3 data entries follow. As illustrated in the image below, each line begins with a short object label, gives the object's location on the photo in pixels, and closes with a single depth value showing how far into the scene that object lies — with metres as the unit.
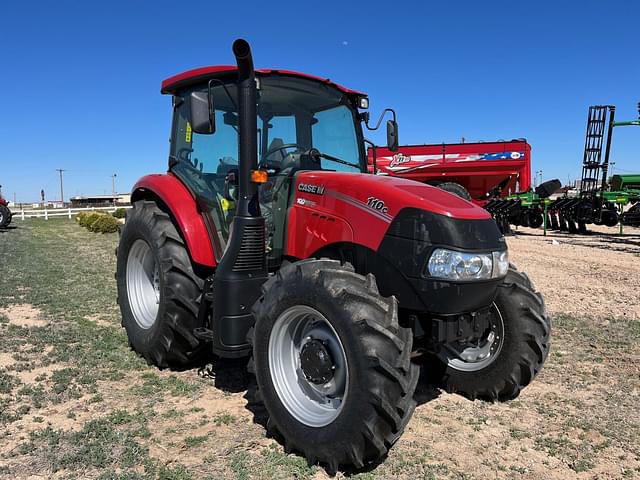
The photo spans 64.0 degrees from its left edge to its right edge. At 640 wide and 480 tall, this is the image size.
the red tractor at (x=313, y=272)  2.74
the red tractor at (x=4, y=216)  21.42
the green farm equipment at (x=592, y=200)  15.59
